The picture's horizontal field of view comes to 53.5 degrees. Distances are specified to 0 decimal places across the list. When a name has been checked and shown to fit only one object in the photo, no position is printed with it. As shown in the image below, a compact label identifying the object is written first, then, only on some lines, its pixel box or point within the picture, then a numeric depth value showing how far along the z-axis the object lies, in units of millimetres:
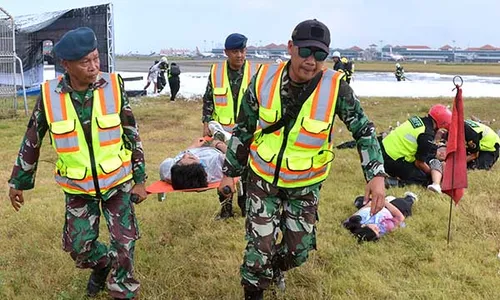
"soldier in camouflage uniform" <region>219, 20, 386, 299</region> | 2752
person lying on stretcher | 4598
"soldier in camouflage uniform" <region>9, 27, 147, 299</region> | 2885
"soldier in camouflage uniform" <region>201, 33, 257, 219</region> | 4652
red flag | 4224
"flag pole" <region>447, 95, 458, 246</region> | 4219
